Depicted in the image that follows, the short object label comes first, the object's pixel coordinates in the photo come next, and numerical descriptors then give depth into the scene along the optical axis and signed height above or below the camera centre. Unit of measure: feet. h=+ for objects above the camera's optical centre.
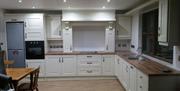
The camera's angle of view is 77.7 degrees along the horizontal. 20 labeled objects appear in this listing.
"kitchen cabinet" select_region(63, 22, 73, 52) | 12.21 +0.52
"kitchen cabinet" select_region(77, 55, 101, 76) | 11.91 -2.39
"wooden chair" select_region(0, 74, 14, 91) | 4.74 -1.68
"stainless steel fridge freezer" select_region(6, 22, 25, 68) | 11.68 +0.21
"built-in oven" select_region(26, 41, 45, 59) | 11.75 -0.64
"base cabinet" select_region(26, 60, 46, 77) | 11.81 -2.23
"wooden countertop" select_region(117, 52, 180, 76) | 5.91 -1.56
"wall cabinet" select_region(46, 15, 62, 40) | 12.28 +1.75
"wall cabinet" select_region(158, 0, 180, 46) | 5.70 +1.03
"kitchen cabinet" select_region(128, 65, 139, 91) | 7.50 -2.50
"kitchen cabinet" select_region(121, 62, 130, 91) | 8.70 -2.63
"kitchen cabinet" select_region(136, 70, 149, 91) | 6.04 -2.26
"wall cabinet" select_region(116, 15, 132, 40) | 12.46 +1.72
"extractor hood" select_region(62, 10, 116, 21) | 11.97 +2.97
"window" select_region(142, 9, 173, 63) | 7.71 +0.19
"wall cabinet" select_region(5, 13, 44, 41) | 11.71 +1.89
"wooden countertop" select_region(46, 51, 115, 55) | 11.85 -1.10
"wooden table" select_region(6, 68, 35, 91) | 6.62 -2.00
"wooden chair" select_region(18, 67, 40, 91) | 7.39 -2.80
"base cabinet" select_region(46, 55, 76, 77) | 11.81 -2.42
